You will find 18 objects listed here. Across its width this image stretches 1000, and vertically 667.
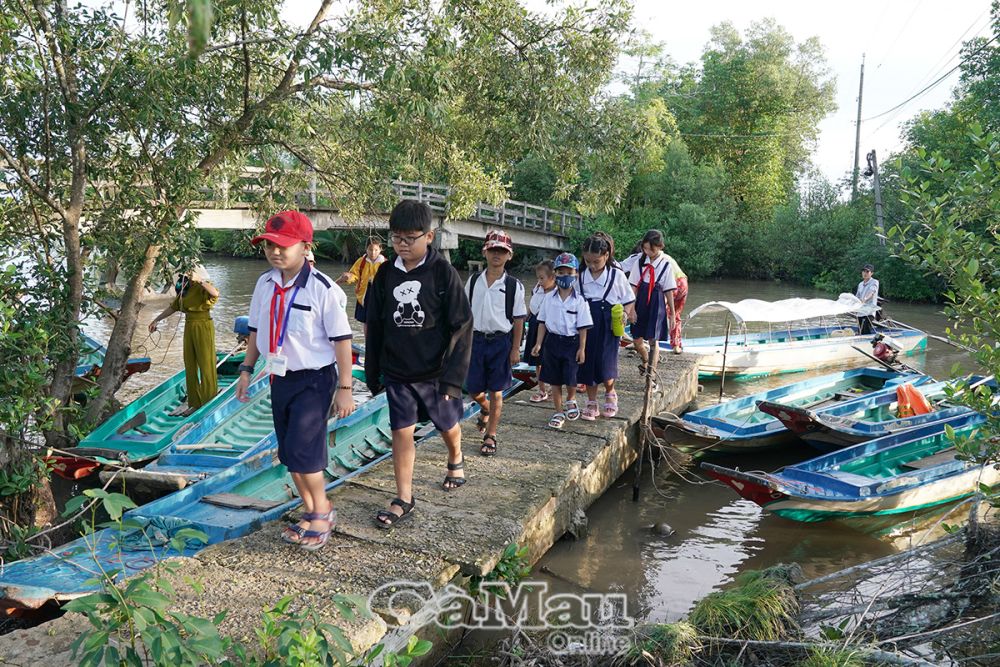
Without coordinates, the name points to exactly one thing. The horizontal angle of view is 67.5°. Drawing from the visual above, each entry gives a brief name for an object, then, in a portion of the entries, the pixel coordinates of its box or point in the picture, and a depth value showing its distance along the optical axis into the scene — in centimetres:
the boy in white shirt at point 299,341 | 390
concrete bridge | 1872
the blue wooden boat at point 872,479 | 607
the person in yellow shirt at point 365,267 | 894
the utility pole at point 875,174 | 2466
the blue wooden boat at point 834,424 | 780
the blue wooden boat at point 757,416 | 789
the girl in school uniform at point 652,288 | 795
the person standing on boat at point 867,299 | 1462
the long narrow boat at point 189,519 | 411
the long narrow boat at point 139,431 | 667
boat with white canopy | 1268
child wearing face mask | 653
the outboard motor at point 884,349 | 1281
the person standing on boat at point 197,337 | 807
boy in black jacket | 431
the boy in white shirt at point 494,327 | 591
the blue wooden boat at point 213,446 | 615
